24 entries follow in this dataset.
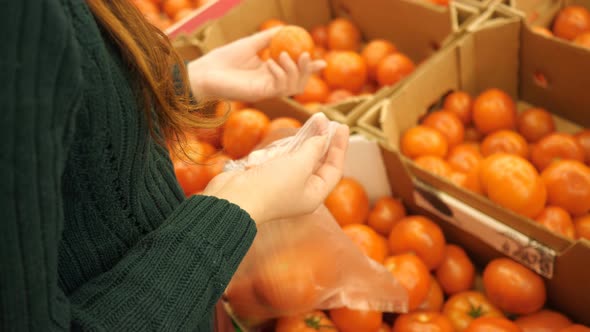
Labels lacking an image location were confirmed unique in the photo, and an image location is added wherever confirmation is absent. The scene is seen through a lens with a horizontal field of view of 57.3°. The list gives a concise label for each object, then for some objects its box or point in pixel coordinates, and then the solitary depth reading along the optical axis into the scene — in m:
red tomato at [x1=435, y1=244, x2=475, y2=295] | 1.25
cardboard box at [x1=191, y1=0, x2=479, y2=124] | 1.42
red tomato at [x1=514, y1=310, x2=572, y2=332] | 1.11
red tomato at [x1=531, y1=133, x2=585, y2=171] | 1.32
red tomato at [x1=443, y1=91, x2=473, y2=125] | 1.56
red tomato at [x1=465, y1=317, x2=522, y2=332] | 1.02
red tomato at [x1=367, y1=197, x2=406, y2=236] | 1.32
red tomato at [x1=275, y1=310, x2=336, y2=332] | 1.09
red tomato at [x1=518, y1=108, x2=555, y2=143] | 1.46
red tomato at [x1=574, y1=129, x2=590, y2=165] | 1.34
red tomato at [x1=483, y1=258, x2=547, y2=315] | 1.11
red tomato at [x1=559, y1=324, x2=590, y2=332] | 1.02
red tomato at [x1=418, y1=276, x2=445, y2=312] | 1.22
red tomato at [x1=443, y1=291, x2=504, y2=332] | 1.17
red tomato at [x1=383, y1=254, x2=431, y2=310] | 1.15
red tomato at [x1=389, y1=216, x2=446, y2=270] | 1.22
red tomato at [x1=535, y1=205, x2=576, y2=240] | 1.17
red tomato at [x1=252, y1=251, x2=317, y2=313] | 1.04
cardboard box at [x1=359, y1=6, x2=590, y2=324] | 1.06
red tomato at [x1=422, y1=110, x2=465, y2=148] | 1.50
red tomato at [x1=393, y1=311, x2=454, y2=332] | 1.10
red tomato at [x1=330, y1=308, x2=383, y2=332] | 1.11
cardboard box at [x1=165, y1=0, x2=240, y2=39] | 1.72
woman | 0.47
